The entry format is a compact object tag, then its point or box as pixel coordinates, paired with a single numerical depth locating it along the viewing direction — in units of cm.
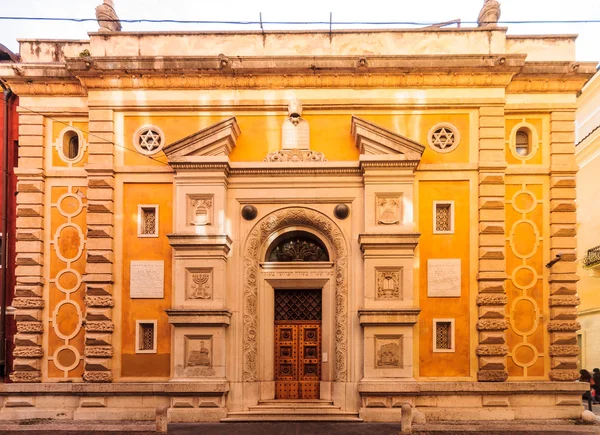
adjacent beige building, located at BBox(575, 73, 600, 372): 2319
